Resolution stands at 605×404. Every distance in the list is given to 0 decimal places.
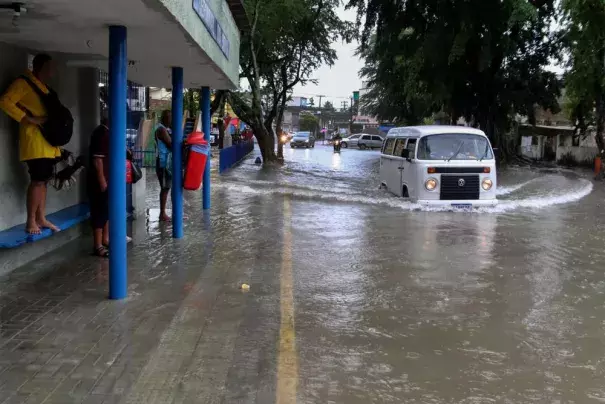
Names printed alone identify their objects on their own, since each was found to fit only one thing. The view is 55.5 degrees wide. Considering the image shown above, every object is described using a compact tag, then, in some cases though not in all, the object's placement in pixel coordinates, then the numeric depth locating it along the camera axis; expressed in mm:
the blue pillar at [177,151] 8656
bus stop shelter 4840
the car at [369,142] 58519
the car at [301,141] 55281
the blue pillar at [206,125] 11389
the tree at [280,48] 24656
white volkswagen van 12609
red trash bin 8258
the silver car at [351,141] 59844
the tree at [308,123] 112938
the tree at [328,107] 125438
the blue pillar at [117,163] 5438
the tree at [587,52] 20766
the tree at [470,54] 22797
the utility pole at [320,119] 121094
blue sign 6353
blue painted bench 5933
